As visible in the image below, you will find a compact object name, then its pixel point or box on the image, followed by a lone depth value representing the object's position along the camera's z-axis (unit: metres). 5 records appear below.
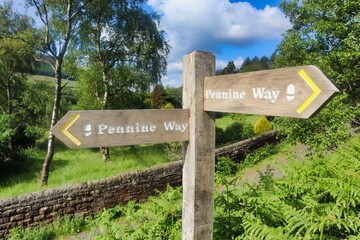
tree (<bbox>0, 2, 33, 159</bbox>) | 14.66
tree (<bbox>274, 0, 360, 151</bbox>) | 7.72
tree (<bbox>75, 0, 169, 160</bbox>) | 15.19
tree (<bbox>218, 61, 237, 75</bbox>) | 66.22
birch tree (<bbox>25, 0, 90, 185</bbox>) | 11.16
